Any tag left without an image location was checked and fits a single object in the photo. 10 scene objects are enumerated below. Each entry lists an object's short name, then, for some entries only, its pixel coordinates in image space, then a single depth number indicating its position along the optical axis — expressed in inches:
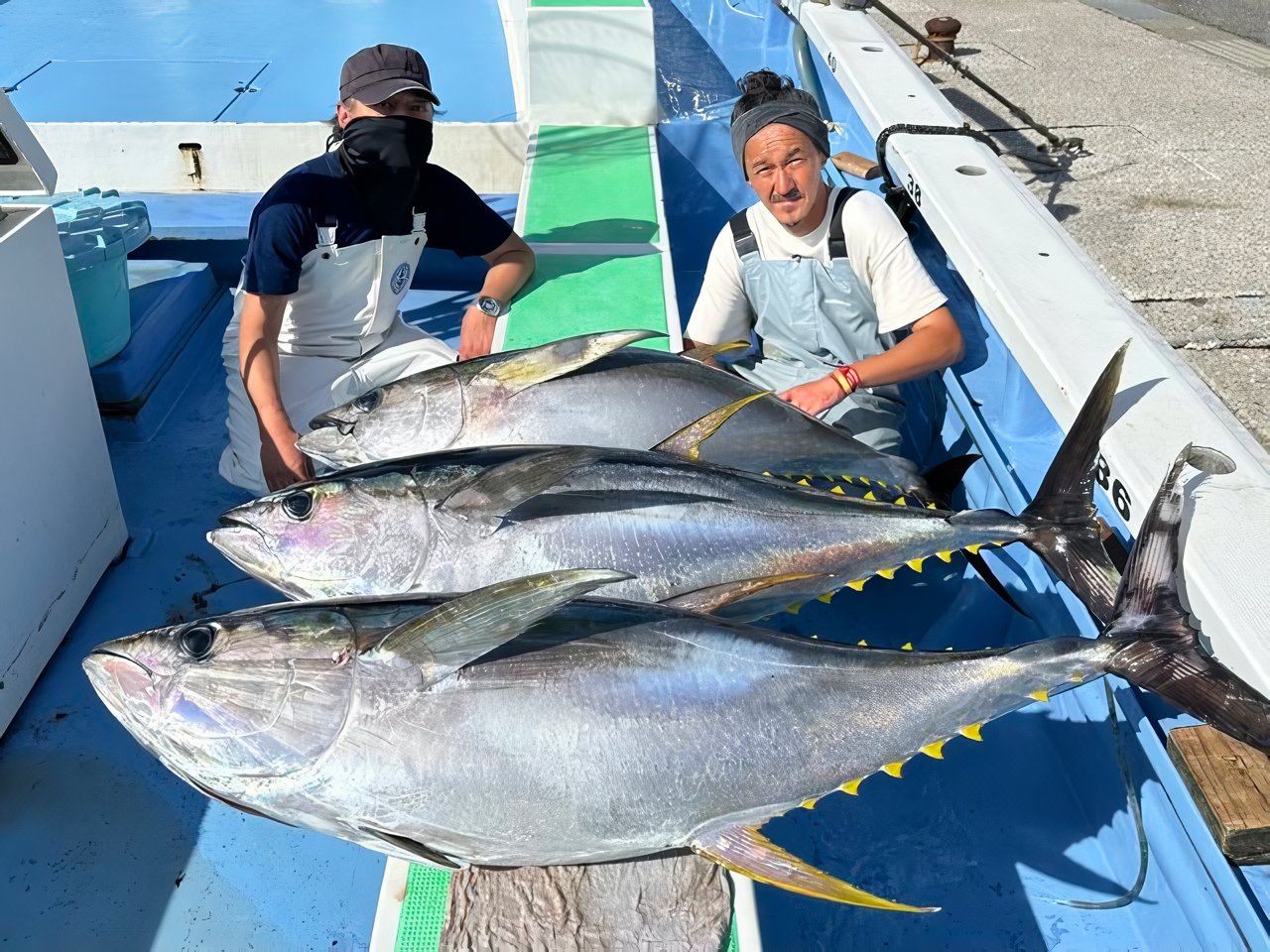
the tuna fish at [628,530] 74.7
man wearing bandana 113.0
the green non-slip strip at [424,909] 67.1
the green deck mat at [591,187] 164.7
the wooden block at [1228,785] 71.2
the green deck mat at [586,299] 133.0
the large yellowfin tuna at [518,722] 57.3
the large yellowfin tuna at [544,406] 94.2
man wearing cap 116.2
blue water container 138.1
